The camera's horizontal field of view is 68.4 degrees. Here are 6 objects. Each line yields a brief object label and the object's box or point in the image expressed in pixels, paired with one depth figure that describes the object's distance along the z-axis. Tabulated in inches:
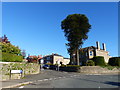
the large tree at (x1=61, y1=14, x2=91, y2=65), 914.0
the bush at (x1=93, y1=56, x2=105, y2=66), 967.1
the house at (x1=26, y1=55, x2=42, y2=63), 897.1
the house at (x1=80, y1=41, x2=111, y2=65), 1190.5
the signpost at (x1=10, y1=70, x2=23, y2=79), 392.5
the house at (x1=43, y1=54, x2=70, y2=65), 1749.2
